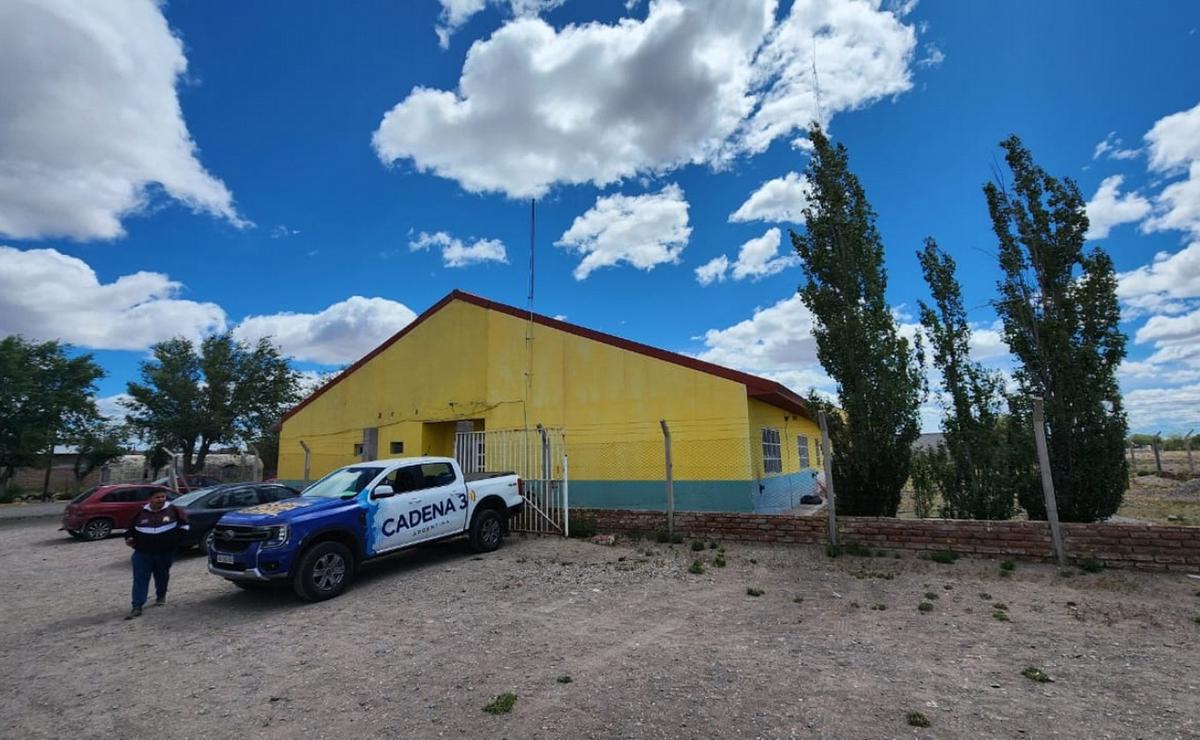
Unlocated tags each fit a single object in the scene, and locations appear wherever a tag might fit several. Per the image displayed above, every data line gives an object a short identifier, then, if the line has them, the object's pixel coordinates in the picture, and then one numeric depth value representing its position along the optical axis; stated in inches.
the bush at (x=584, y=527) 435.4
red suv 542.0
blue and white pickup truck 280.4
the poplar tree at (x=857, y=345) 379.2
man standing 281.0
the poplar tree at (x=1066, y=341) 325.4
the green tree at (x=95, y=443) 1067.9
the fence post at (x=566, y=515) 437.7
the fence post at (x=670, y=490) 402.7
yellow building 467.5
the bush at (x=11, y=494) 1038.4
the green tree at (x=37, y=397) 947.3
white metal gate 455.8
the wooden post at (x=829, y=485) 341.0
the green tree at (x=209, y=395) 1101.7
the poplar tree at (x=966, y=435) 348.8
